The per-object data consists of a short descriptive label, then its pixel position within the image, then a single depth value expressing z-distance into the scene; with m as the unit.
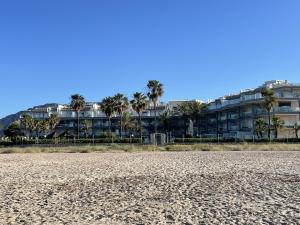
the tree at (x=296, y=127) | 43.32
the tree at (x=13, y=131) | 55.87
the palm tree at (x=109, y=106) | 52.39
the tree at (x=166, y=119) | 61.32
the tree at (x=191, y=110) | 57.70
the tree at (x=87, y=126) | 61.23
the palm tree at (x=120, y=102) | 52.69
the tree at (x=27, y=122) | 56.65
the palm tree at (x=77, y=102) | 52.75
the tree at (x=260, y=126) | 44.05
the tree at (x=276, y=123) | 42.79
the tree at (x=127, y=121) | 59.60
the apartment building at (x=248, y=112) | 47.22
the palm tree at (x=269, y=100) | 42.38
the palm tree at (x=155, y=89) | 49.91
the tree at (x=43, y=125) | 56.61
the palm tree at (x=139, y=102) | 51.66
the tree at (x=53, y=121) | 57.51
